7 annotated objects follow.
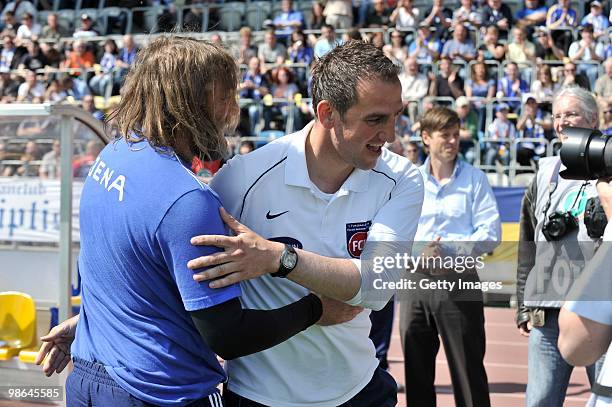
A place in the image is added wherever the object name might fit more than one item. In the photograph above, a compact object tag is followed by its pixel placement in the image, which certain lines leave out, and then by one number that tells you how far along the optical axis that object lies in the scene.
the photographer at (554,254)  3.83
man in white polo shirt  2.51
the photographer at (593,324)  1.92
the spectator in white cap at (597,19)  14.31
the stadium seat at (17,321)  5.26
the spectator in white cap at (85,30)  18.56
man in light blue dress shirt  4.93
